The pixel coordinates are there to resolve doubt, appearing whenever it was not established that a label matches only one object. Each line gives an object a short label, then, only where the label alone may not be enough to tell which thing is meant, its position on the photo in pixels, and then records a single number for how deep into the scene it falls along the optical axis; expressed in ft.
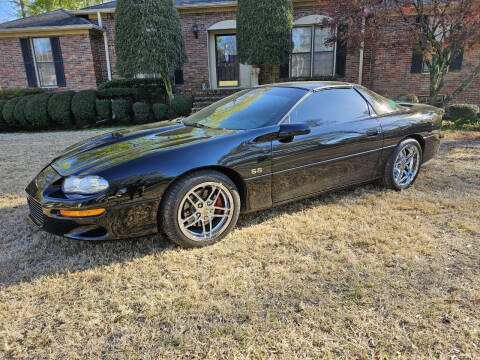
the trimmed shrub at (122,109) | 35.58
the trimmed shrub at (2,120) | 35.35
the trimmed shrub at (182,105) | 35.99
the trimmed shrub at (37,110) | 34.55
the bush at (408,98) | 32.07
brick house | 38.63
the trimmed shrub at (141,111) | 35.55
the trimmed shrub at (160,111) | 36.20
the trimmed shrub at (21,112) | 34.71
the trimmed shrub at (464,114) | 30.22
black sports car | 8.13
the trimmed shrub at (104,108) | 35.81
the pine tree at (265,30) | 33.73
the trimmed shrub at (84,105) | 35.12
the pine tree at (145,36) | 33.14
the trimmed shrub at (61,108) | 34.86
